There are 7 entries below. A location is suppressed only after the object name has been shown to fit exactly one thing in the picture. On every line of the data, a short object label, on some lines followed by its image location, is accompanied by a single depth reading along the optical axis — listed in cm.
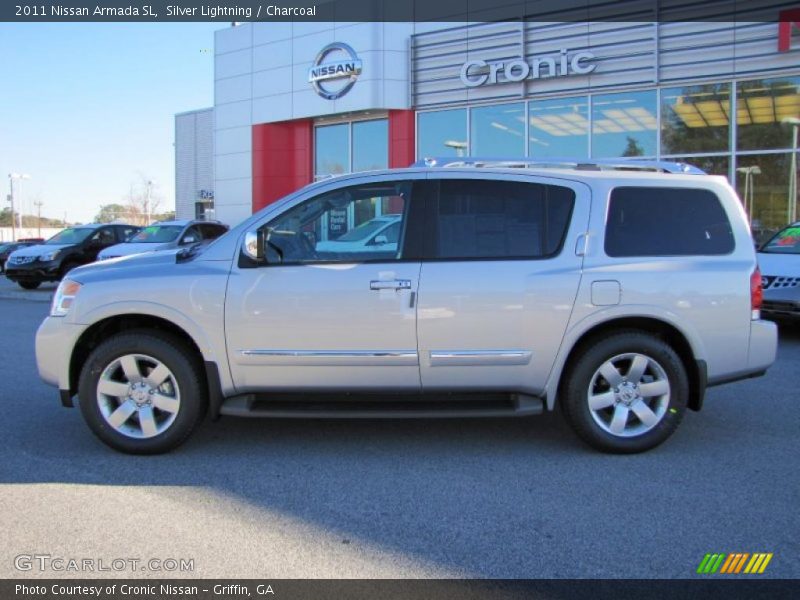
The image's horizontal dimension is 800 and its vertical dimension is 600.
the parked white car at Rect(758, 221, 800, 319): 850
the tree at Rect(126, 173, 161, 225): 7244
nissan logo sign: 1958
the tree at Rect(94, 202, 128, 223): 8116
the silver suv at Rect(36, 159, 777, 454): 447
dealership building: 1547
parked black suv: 1683
